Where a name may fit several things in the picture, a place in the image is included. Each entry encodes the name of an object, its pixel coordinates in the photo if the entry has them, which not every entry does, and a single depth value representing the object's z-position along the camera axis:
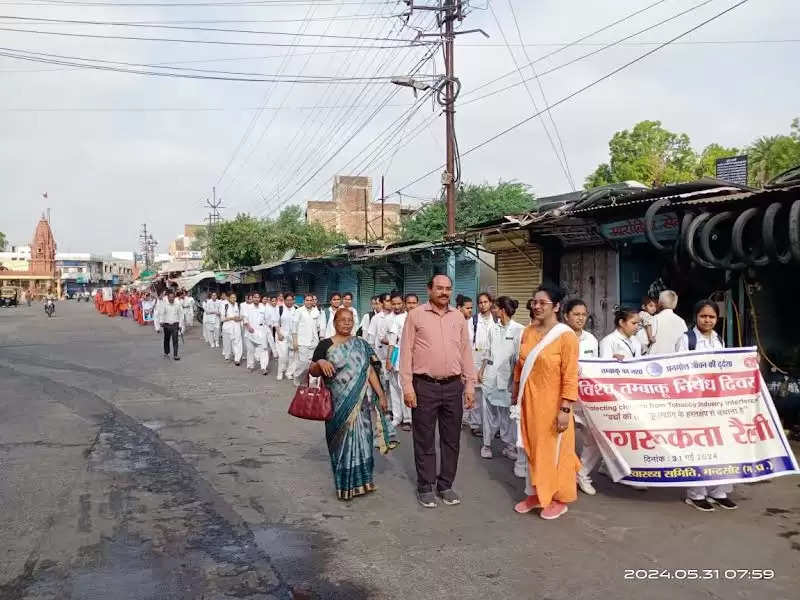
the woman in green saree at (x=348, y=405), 5.58
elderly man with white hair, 7.59
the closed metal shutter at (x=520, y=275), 13.60
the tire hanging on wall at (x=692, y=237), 8.02
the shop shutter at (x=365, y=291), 21.62
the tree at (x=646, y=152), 32.66
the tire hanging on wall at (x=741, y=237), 7.64
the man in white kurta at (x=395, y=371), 9.13
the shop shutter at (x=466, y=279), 16.48
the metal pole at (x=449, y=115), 15.91
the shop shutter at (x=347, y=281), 22.94
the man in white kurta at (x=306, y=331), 12.45
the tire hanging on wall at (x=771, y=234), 7.29
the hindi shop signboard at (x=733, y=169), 11.77
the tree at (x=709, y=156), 31.14
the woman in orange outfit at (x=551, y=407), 4.99
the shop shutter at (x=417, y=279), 17.83
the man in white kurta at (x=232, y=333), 16.44
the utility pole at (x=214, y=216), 60.04
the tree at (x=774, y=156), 24.50
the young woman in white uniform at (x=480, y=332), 8.19
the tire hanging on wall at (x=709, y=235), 7.95
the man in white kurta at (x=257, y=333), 14.95
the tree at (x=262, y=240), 32.91
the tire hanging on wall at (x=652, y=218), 8.54
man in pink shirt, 5.44
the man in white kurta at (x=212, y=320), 20.28
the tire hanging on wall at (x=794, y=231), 6.87
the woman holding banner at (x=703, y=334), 5.80
